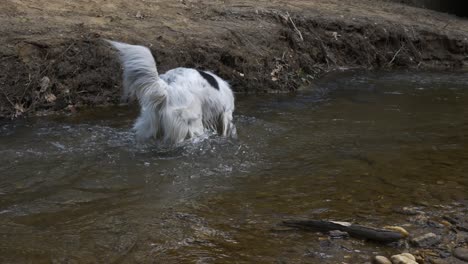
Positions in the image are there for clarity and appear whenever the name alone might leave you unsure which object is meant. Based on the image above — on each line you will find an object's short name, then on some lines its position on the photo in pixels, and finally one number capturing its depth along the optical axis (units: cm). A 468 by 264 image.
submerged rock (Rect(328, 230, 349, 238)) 440
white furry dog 606
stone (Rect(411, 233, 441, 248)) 427
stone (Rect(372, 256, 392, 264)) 395
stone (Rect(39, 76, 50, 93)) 823
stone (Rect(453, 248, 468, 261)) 407
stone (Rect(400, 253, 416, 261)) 401
